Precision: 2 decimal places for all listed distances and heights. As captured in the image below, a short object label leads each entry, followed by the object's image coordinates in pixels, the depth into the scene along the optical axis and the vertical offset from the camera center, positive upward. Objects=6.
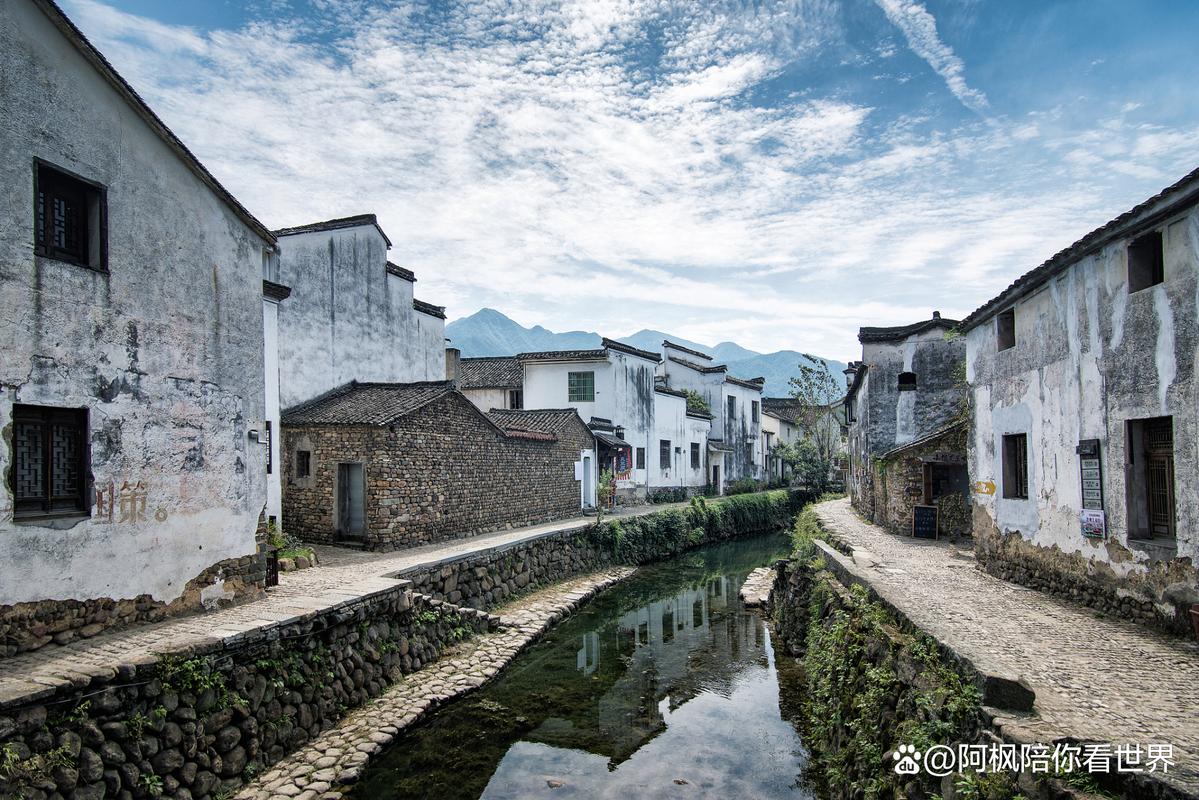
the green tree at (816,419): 40.19 +0.61
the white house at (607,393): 29.97 +1.77
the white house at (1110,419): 7.73 +0.06
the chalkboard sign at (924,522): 18.50 -2.44
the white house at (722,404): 39.75 +1.58
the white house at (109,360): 7.39 +1.00
